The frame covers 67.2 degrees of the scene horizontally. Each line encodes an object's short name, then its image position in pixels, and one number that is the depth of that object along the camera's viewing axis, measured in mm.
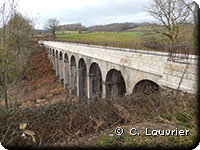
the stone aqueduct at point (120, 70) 5000
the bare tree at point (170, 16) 12711
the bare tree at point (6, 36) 6695
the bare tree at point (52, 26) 57094
